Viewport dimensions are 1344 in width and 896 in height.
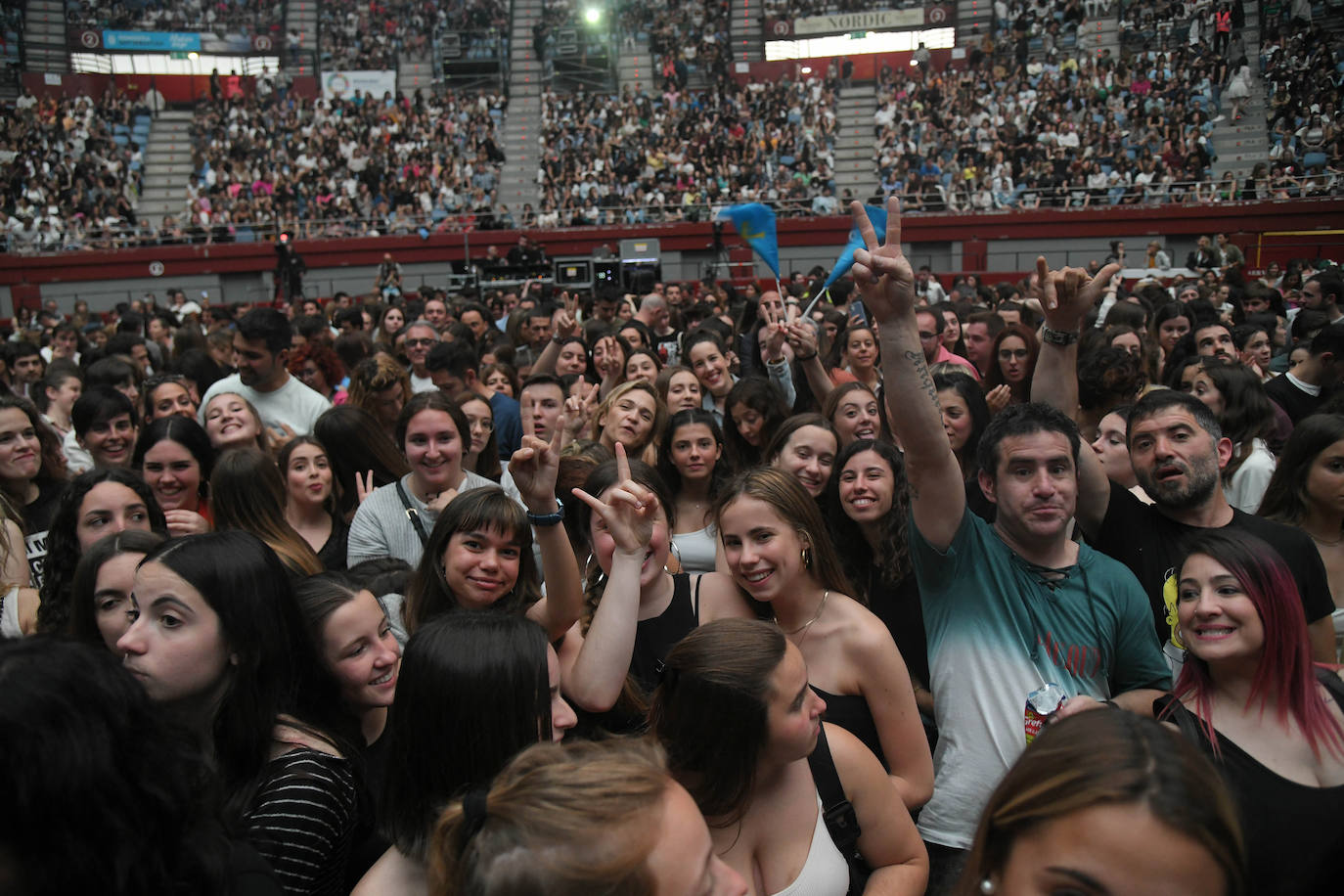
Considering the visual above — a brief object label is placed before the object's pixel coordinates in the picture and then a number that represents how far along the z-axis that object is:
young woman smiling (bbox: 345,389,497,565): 4.00
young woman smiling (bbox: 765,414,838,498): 4.03
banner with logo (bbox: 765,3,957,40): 31.55
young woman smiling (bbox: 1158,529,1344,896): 1.96
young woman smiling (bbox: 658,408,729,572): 4.38
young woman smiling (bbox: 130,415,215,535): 4.23
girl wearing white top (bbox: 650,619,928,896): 1.97
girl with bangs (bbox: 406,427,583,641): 2.91
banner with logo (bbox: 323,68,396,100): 31.38
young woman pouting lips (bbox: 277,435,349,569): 4.28
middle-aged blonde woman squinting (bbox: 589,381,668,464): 4.87
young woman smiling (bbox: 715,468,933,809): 2.54
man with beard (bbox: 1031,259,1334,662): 2.82
